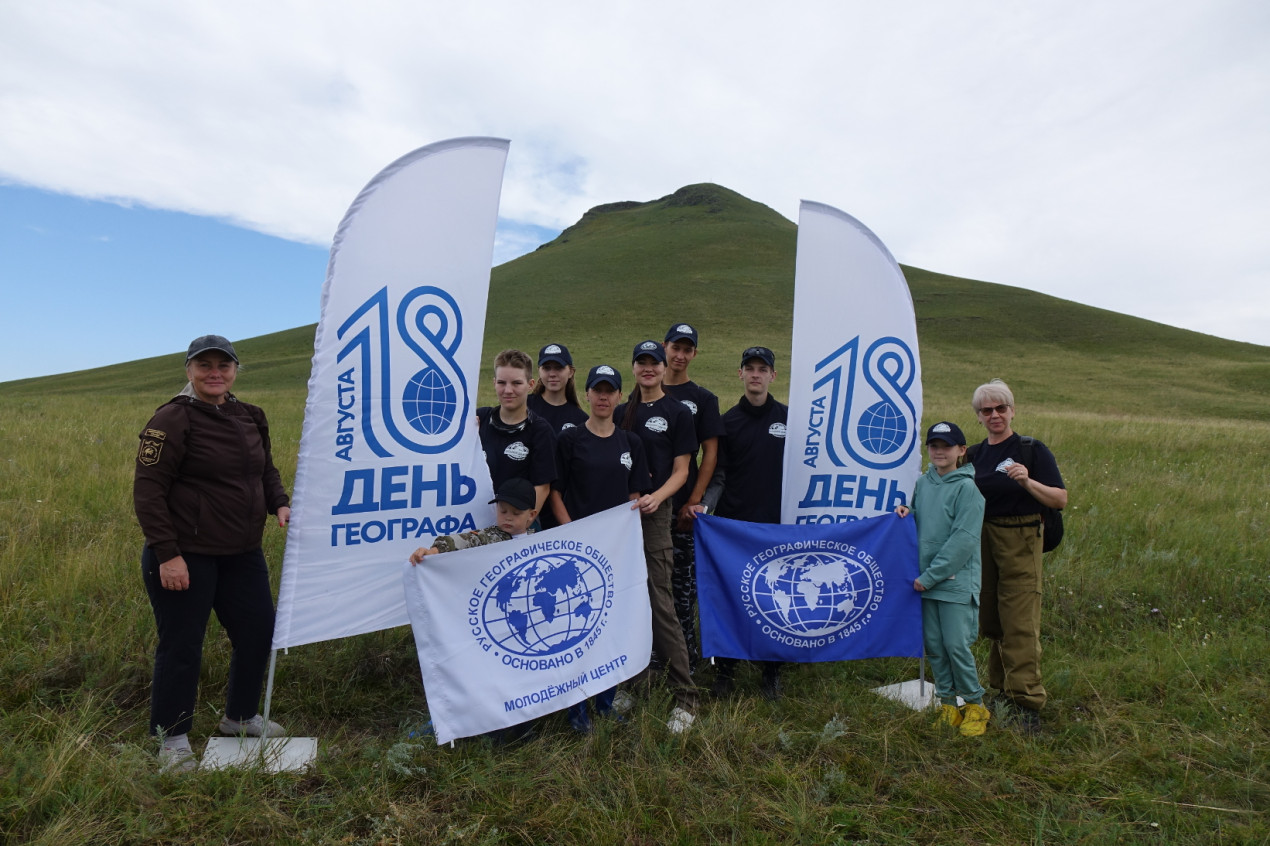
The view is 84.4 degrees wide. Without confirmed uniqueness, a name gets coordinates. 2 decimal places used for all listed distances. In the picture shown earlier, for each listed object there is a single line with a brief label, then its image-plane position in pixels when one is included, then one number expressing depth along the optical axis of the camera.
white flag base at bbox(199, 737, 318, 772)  3.90
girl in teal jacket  4.77
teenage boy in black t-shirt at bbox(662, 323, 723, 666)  5.43
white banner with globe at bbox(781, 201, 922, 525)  5.60
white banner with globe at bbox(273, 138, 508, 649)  4.40
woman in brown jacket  4.01
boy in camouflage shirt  4.48
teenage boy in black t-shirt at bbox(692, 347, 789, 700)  5.45
